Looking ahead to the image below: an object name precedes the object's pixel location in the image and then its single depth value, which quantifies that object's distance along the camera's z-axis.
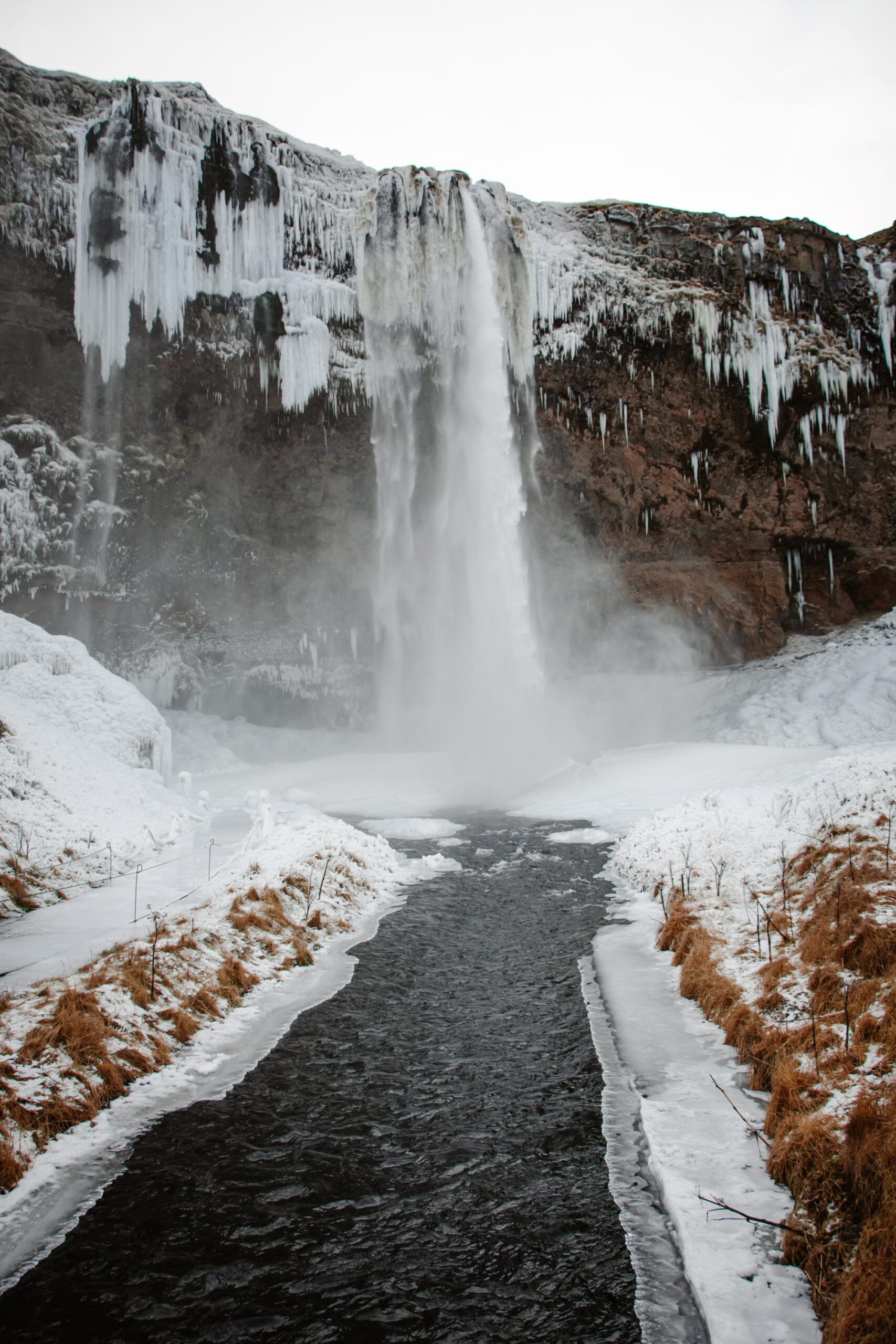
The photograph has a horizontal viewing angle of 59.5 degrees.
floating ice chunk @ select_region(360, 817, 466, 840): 20.97
